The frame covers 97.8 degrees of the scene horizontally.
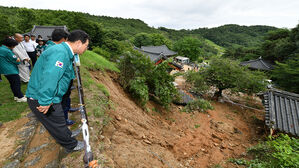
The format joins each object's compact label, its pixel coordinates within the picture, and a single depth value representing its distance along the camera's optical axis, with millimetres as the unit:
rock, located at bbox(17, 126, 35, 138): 3113
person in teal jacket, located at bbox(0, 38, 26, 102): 3914
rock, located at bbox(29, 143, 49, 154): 2775
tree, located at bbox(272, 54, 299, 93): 12144
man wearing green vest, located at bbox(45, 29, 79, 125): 3379
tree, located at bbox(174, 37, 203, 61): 44875
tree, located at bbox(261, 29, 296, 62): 20172
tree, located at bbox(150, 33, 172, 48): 49666
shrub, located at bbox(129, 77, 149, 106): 7097
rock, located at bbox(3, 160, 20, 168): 2385
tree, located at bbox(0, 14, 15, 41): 18453
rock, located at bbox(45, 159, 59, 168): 2459
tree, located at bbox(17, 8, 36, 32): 24562
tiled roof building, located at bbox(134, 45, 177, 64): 31945
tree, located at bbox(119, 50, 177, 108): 7977
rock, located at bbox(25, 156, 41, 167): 2484
